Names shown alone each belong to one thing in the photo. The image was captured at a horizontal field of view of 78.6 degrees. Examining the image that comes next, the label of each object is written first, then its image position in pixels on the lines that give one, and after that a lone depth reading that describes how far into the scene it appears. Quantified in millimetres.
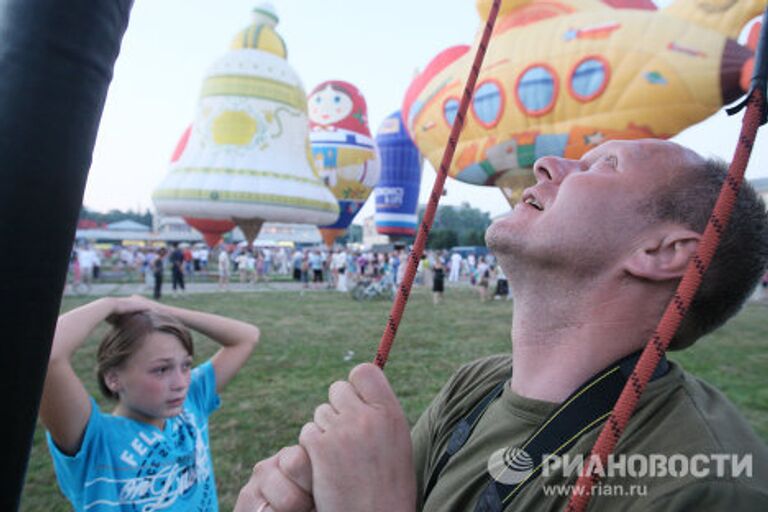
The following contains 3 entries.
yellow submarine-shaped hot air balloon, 8914
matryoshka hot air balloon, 20359
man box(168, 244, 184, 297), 15266
